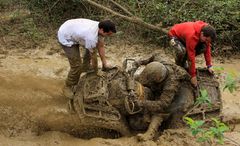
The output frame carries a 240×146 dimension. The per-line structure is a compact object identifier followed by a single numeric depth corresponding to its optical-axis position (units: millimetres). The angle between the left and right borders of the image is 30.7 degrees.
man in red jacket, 6355
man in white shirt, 6258
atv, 6270
